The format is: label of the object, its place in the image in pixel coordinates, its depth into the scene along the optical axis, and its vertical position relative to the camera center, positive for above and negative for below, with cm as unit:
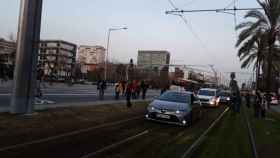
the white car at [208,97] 1914 -90
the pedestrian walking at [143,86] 1887 -18
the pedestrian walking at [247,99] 2205 -115
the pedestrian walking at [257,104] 1399 -101
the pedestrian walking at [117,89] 1662 -43
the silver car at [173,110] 853 -101
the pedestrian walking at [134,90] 1733 -49
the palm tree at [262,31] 1535 +473
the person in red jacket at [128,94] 1281 -61
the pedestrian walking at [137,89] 1848 -42
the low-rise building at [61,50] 6024 +1116
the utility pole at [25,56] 722 +83
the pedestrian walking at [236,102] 1557 -104
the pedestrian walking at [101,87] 1624 -32
